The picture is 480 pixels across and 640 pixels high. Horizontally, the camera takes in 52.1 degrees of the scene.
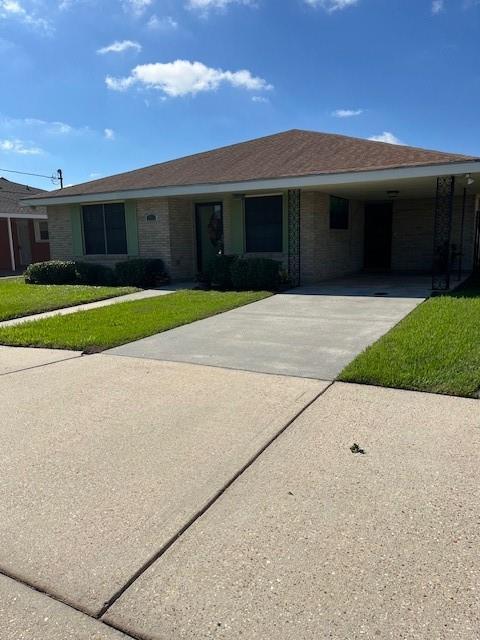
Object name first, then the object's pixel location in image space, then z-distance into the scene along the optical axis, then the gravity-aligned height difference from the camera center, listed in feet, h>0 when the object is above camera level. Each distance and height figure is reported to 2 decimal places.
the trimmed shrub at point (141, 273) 47.80 -3.52
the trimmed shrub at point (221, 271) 44.34 -3.28
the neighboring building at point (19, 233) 78.07 +0.89
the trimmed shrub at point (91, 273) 50.70 -3.68
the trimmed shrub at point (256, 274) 42.01 -3.40
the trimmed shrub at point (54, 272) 51.31 -3.57
